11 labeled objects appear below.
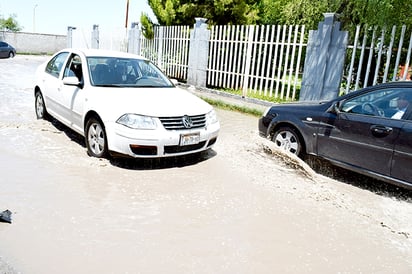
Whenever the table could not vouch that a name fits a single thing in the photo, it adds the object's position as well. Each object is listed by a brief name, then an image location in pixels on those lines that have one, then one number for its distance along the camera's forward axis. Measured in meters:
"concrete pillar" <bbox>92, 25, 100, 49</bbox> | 22.77
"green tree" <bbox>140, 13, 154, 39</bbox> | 17.62
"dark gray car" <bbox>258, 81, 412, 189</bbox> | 4.70
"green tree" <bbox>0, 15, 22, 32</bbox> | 61.07
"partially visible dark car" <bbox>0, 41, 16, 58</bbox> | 27.70
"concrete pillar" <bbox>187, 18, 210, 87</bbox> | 13.94
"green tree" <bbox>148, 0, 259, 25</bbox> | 16.69
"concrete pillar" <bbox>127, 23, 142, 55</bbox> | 18.48
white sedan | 4.97
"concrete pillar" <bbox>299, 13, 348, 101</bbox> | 9.85
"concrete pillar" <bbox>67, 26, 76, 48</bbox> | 25.42
